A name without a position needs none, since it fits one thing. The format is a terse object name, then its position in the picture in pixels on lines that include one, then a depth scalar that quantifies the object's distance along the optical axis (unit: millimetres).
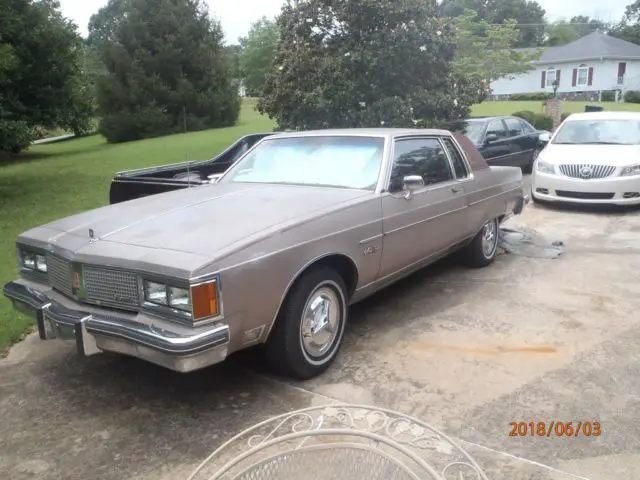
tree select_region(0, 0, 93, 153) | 11484
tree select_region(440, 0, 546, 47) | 71562
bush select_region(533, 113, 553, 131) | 21750
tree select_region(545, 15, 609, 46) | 71875
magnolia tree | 11172
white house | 45469
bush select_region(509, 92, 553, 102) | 43150
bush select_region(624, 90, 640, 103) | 40281
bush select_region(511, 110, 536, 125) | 21289
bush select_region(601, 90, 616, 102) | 43159
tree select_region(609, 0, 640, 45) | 65250
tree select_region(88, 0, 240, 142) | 27328
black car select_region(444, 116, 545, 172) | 11234
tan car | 3088
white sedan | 8836
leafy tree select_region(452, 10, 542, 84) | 20219
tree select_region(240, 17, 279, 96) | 45531
